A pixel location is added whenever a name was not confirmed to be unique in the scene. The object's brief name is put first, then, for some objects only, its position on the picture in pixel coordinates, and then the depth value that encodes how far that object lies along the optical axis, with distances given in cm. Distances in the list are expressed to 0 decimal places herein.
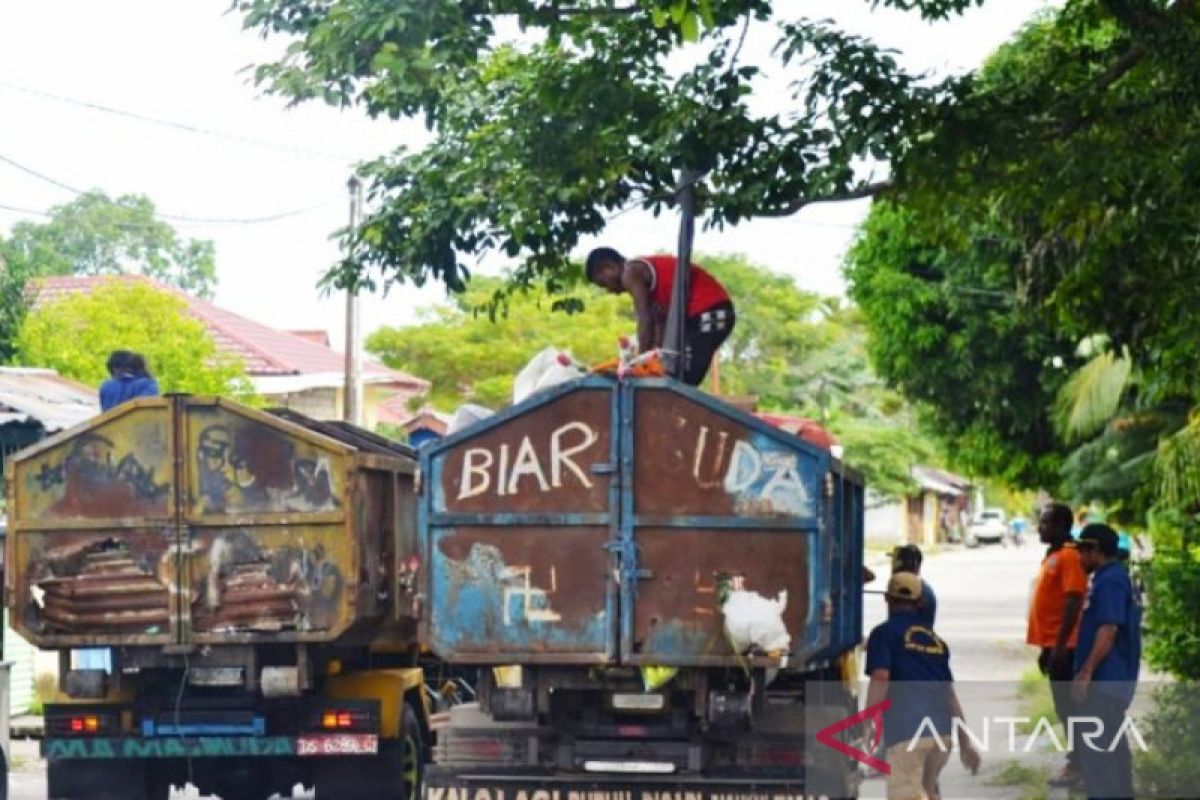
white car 11219
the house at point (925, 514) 10081
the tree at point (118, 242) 8744
